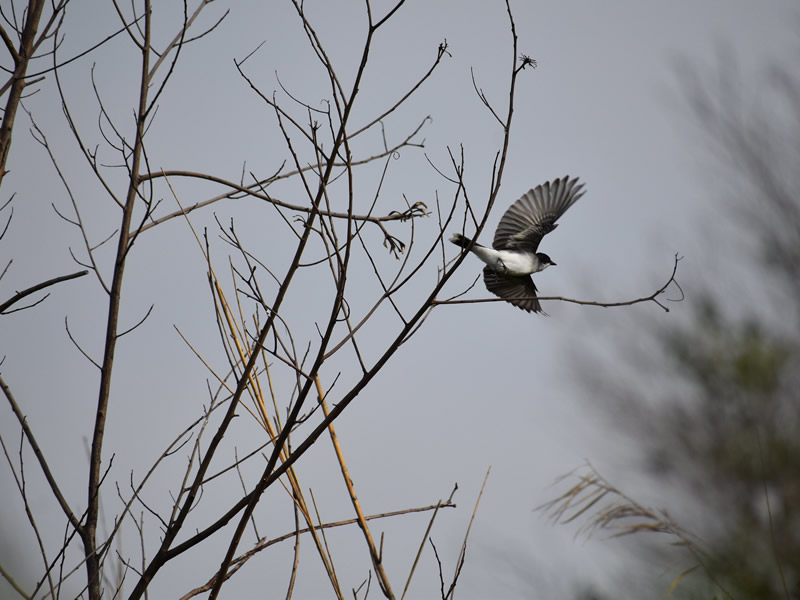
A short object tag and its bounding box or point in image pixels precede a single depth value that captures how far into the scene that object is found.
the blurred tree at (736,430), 9.88
